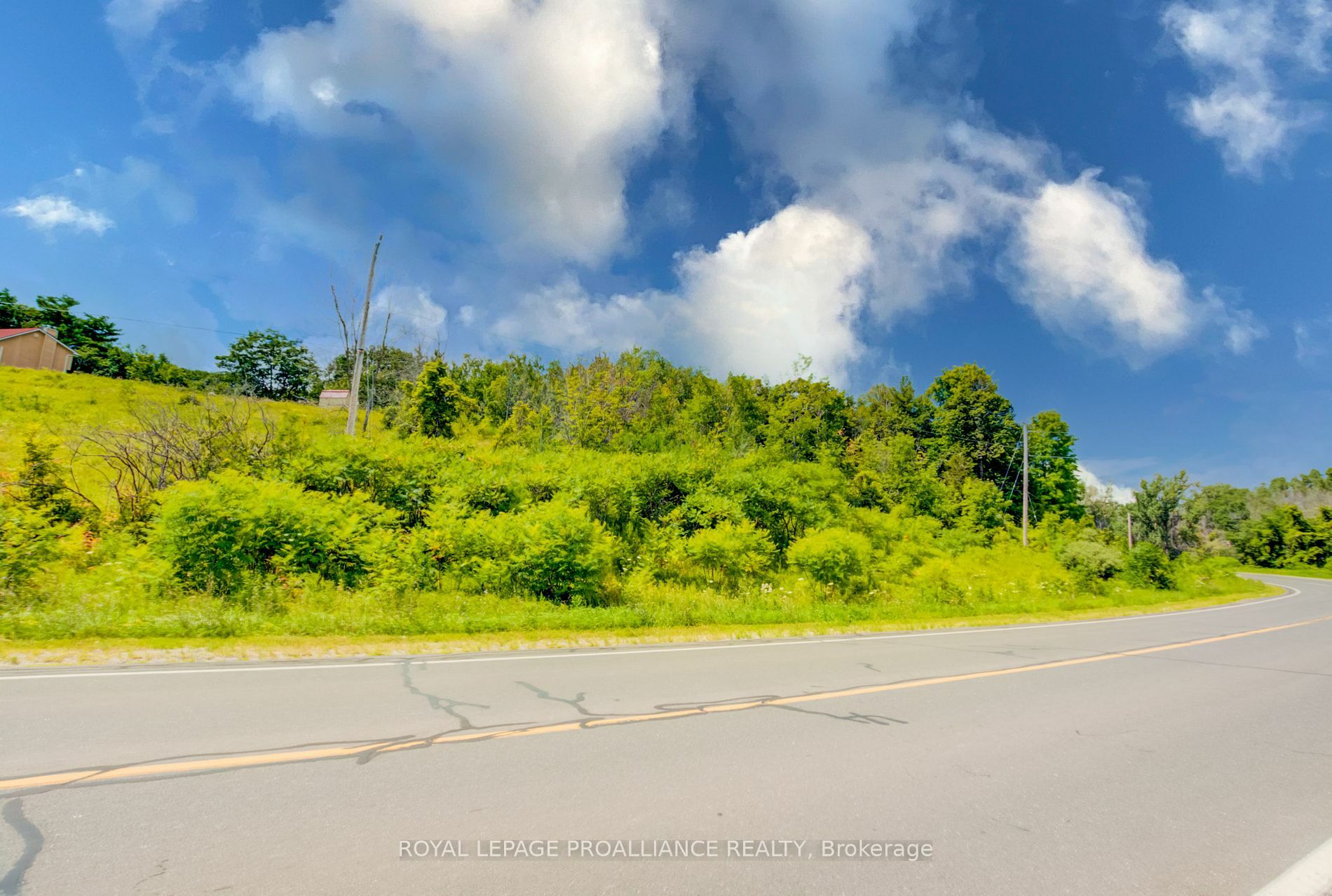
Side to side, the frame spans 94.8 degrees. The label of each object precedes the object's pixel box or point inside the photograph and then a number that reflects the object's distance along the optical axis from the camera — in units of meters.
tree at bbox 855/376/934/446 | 57.44
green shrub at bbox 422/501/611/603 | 14.98
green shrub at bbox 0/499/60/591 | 11.16
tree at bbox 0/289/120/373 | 65.56
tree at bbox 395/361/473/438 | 42.00
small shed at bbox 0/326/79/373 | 54.28
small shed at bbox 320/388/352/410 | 63.53
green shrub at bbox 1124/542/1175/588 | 30.94
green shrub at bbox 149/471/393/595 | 12.66
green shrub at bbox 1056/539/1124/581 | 29.23
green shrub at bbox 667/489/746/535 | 23.50
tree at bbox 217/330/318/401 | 76.00
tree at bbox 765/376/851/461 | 49.69
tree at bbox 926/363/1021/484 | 55.19
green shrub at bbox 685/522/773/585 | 20.50
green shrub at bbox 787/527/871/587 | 20.05
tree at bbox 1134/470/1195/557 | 62.94
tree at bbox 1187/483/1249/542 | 82.88
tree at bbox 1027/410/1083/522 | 54.62
